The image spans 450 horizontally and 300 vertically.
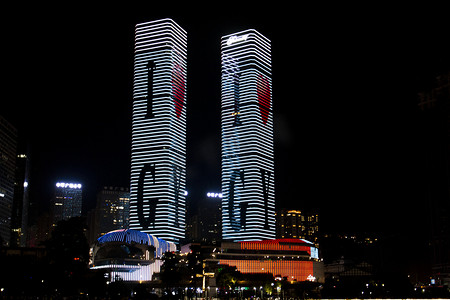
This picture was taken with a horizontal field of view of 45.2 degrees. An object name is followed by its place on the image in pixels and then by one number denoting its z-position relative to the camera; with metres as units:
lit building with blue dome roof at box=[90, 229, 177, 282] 183.35
